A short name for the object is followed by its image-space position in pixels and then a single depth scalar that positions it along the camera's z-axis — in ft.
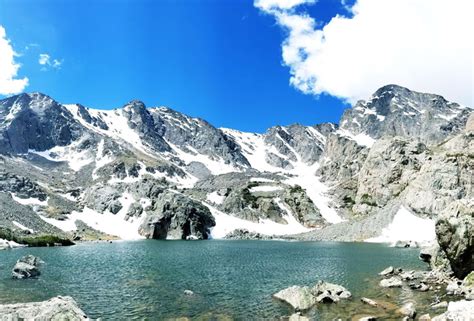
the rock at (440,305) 138.72
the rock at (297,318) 126.95
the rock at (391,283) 184.55
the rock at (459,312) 89.71
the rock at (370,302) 149.07
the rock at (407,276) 201.76
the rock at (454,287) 159.33
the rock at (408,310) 130.61
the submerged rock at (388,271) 222.65
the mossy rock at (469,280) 158.63
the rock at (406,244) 470.39
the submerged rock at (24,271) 207.88
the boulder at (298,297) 147.64
